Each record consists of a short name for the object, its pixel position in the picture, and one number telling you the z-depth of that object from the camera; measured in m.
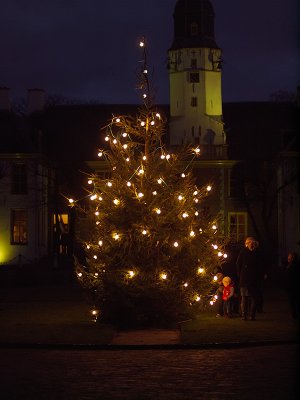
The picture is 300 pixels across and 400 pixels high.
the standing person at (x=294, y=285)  20.41
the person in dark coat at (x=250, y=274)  19.52
